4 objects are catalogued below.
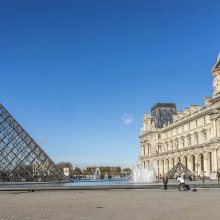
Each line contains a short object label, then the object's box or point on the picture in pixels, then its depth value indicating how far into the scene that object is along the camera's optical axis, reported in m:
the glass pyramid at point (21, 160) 24.68
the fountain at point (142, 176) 35.04
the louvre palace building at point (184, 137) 34.67
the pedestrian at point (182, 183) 16.26
